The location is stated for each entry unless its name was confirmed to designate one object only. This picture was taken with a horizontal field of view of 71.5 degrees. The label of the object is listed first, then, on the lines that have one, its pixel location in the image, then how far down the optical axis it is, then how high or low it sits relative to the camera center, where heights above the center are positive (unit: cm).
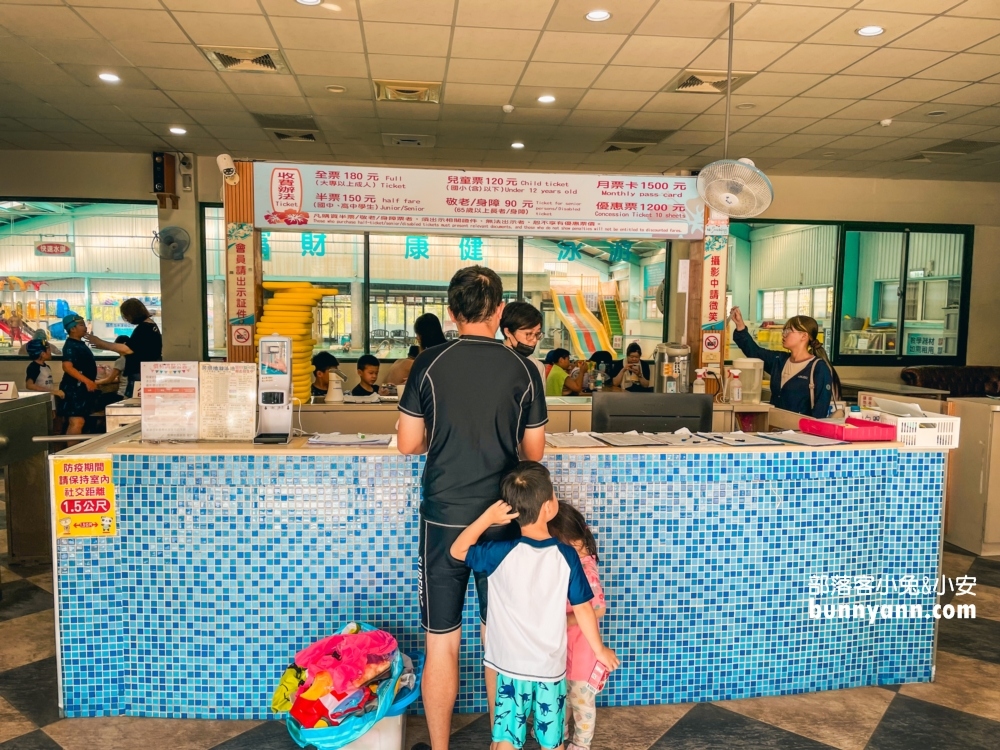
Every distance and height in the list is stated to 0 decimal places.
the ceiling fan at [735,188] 361 +80
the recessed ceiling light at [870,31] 422 +189
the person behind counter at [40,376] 590 -46
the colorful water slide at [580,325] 930 +12
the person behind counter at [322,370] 538 -34
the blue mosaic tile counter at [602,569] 249 -89
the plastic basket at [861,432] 280 -37
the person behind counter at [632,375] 617 -36
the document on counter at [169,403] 263 -30
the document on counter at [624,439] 274 -43
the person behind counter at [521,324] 329 +4
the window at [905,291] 902 +64
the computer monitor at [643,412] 310 -34
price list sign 434 +83
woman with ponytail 378 -21
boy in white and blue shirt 200 -80
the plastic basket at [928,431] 281 -37
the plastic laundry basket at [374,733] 207 -124
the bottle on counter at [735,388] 493 -36
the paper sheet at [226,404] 267 -30
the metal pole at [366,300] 892 +37
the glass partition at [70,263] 814 +70
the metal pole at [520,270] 905 +81
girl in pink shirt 217 -98
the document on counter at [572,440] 271 -43
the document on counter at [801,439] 280 -41
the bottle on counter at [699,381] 479 -31
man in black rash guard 212 -32
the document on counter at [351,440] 263 -43
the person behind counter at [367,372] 518 -32
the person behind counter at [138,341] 634 -16
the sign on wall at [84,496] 241 -60
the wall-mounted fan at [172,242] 794 +94
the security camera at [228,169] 411 +95
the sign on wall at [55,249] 820 +86
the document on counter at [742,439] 278 -42
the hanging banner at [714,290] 467 +31
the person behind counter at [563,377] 561 -37
